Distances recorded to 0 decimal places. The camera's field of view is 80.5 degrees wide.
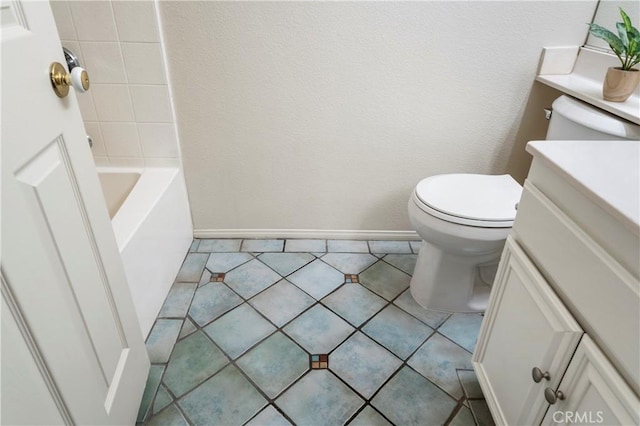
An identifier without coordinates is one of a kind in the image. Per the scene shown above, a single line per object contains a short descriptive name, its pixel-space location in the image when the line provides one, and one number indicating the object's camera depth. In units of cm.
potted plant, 118
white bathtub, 130
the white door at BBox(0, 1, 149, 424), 57
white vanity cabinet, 57
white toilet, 125
